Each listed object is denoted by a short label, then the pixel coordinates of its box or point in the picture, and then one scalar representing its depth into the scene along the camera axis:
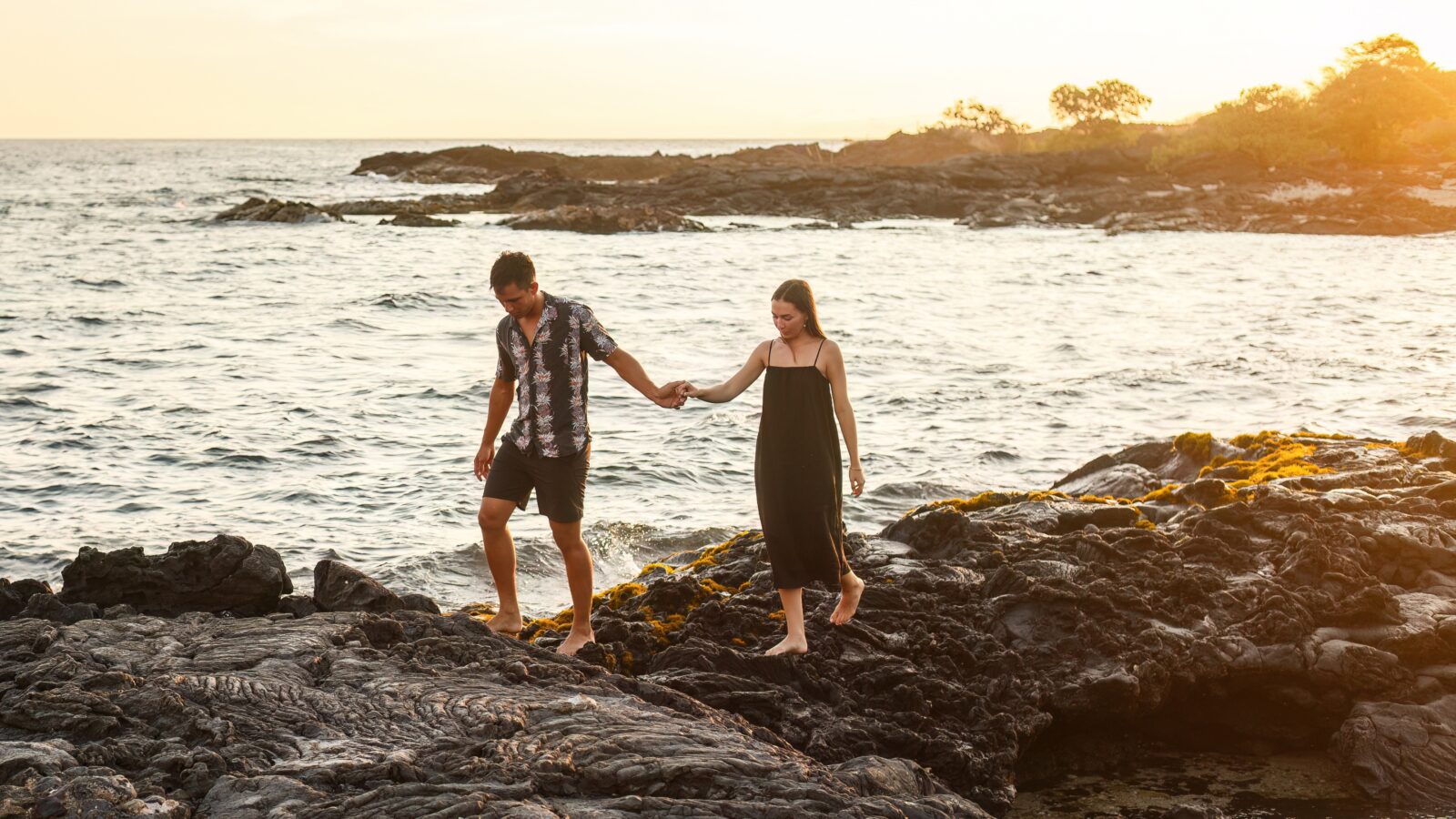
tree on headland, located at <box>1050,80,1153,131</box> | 99.25
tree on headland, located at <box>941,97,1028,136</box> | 109.06
